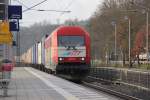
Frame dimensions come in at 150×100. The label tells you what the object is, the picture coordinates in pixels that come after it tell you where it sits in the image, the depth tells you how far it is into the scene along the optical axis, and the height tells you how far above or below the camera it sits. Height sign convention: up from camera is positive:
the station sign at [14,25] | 29.55 +1.86
